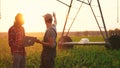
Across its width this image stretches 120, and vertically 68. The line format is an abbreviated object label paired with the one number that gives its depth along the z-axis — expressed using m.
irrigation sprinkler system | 21.35
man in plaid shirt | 10.63
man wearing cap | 9.58
